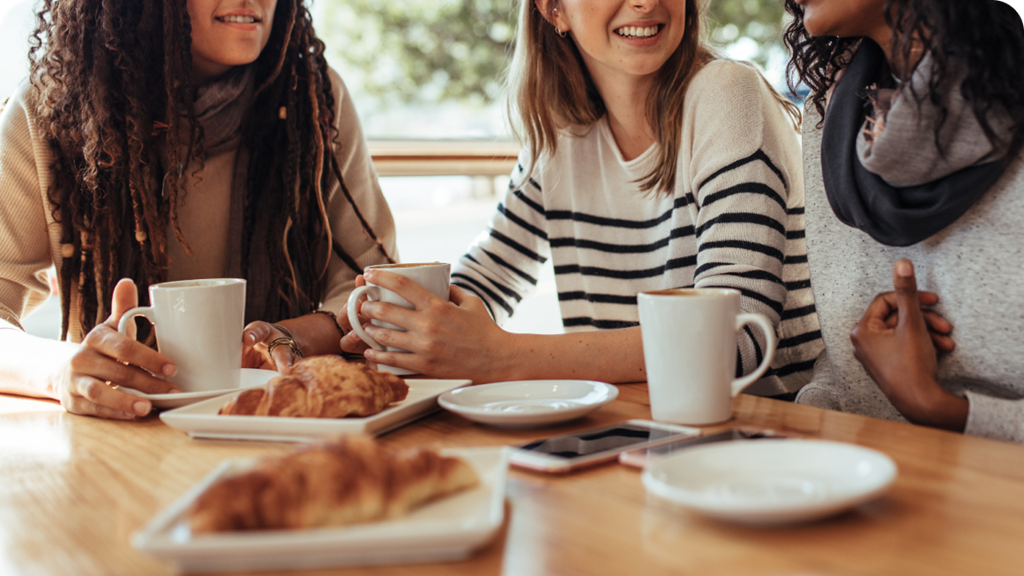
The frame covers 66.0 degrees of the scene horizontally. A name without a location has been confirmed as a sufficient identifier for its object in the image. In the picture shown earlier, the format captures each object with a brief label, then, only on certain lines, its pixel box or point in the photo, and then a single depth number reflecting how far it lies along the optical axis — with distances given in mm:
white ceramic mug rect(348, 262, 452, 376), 1021
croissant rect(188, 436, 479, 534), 454
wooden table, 466
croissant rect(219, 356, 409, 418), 753
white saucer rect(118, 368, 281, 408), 870
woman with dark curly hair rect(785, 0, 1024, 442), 837
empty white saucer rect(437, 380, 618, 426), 760
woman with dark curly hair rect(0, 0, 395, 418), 1312
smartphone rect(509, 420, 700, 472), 643
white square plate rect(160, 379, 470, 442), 723
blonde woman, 1044
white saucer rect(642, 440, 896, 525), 480
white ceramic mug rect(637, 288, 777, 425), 741
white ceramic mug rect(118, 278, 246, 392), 872
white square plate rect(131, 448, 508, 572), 437
